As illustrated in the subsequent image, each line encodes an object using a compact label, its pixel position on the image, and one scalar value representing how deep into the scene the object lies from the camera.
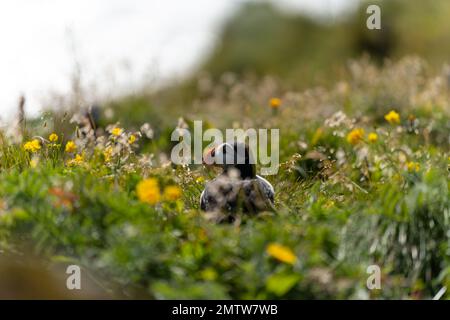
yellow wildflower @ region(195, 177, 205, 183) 5.48
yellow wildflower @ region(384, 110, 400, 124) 6.05
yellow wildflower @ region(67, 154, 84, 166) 5.07
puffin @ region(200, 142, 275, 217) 4.61
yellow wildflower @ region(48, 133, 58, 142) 5.25
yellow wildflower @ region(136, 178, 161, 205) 4.08
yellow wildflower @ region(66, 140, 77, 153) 5.34
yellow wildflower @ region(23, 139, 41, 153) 5.11
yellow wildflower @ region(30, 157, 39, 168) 4.65
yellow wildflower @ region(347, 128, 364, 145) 5.39
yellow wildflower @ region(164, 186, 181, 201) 4.20
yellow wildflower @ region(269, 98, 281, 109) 7.83
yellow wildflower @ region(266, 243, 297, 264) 3.72
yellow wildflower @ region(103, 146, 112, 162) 5.14
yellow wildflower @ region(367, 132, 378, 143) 5.42
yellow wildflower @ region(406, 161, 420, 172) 4.78
